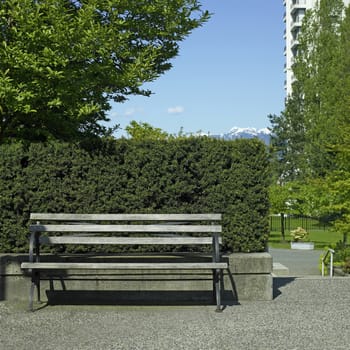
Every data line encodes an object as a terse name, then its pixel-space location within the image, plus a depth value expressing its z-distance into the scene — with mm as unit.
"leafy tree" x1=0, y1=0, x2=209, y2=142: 8539
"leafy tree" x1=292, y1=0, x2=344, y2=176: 45719
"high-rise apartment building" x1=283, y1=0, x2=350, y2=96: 88875
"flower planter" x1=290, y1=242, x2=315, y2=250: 27547
